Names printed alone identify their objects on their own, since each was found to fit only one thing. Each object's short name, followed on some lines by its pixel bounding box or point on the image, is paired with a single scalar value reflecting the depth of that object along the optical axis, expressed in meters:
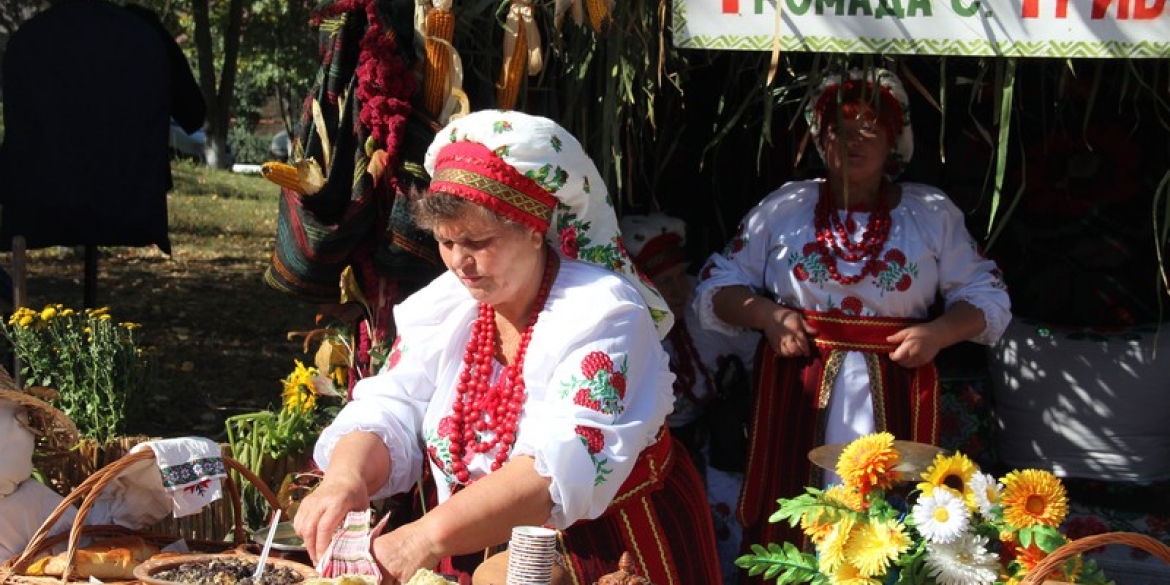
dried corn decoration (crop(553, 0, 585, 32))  3.28
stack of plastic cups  2.03
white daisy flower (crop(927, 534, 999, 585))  2.17
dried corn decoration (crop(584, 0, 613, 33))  3.21
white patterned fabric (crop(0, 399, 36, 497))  2.89
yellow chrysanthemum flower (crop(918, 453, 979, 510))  2.28
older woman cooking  2.39
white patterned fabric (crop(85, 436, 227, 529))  2.80
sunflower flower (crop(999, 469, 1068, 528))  2.19
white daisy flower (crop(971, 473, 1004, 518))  2.26
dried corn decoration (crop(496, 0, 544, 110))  3.38
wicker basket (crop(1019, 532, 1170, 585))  2.05
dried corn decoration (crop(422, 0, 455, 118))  3.30
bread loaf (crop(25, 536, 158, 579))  2.61
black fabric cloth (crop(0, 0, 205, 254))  5.47
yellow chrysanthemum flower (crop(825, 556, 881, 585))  2.21
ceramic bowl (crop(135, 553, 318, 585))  2.38
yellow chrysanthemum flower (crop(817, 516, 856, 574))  2.23
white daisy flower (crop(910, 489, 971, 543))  2.18
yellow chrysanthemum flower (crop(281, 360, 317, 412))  4.11
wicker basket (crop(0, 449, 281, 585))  2.53
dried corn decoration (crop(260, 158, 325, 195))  3.27
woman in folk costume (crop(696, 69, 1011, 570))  3.71
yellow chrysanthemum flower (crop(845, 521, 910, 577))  2.20
